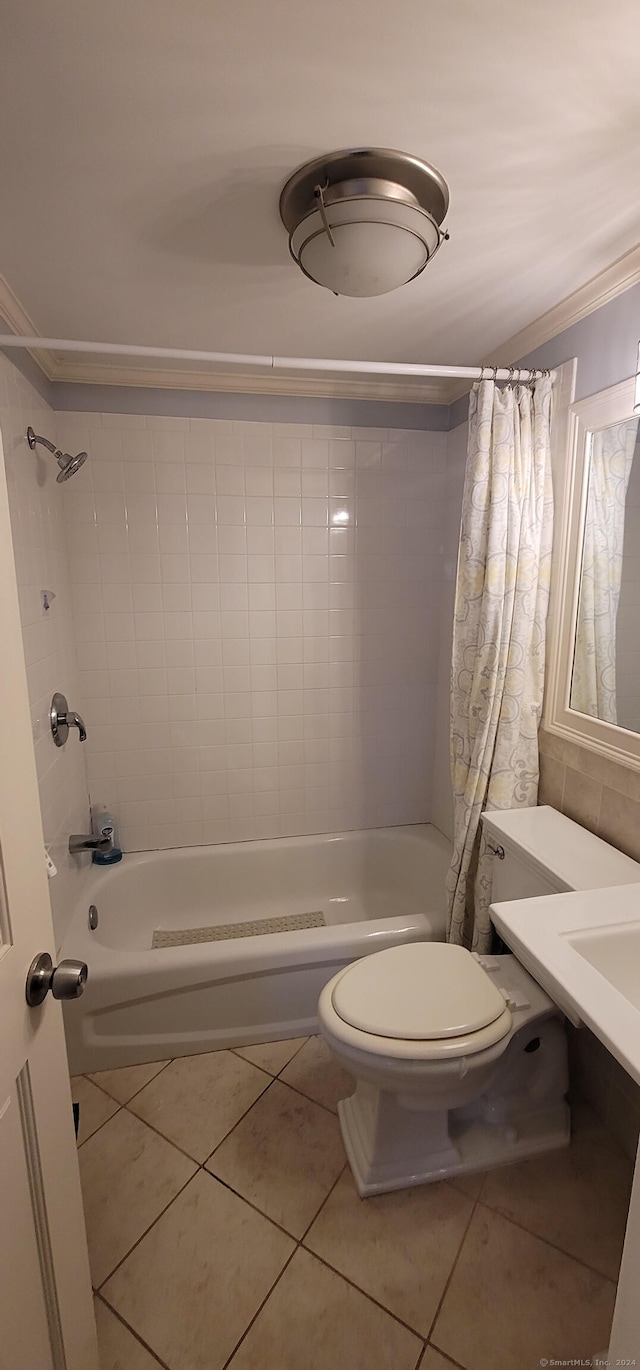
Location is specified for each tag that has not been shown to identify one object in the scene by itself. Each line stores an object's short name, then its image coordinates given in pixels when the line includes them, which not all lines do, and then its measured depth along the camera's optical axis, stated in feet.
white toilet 4.06
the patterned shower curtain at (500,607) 5.13
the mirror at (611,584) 4.66
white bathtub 5.57
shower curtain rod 4.29
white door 2.16
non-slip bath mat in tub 7.18
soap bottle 7.22
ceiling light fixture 3.30
